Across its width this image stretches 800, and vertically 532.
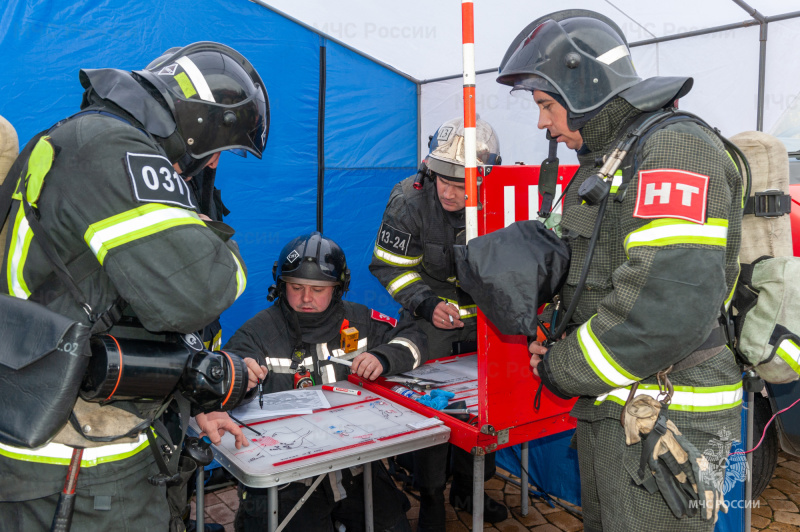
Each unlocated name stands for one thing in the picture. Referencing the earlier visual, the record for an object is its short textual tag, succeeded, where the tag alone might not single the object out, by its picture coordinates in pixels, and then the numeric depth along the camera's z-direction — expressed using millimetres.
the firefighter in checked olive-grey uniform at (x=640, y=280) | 1466
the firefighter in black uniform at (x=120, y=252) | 1399
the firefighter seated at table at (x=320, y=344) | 2887
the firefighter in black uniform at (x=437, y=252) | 3455
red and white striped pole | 2180
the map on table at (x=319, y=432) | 2049
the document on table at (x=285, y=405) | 2482
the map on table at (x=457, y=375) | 2725
